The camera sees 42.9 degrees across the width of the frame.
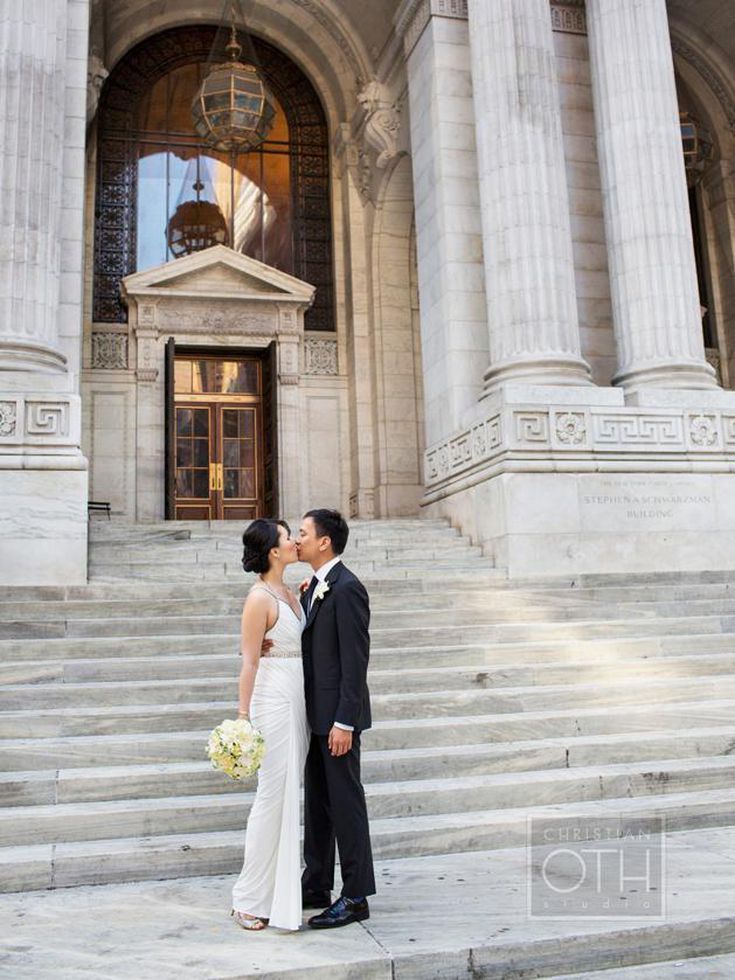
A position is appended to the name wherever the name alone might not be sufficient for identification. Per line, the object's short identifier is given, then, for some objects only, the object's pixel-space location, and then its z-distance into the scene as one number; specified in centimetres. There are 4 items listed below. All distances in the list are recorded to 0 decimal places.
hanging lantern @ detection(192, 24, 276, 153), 1485
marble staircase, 544
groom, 424
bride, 417
